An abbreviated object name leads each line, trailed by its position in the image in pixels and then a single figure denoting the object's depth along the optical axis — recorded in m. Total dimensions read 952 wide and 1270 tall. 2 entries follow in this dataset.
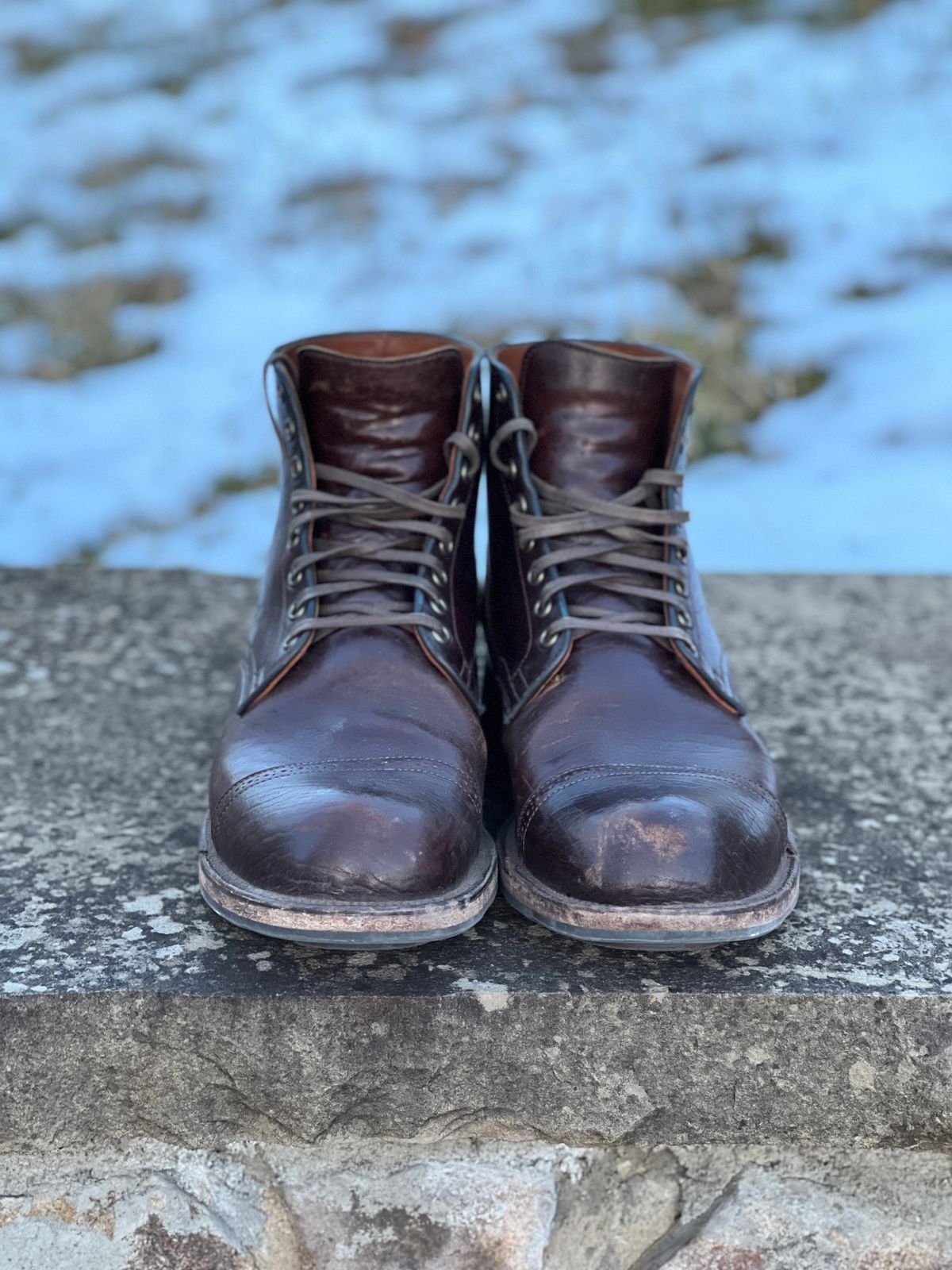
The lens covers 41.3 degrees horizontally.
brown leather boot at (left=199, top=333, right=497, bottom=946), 1.03
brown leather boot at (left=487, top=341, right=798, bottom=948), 1.05
